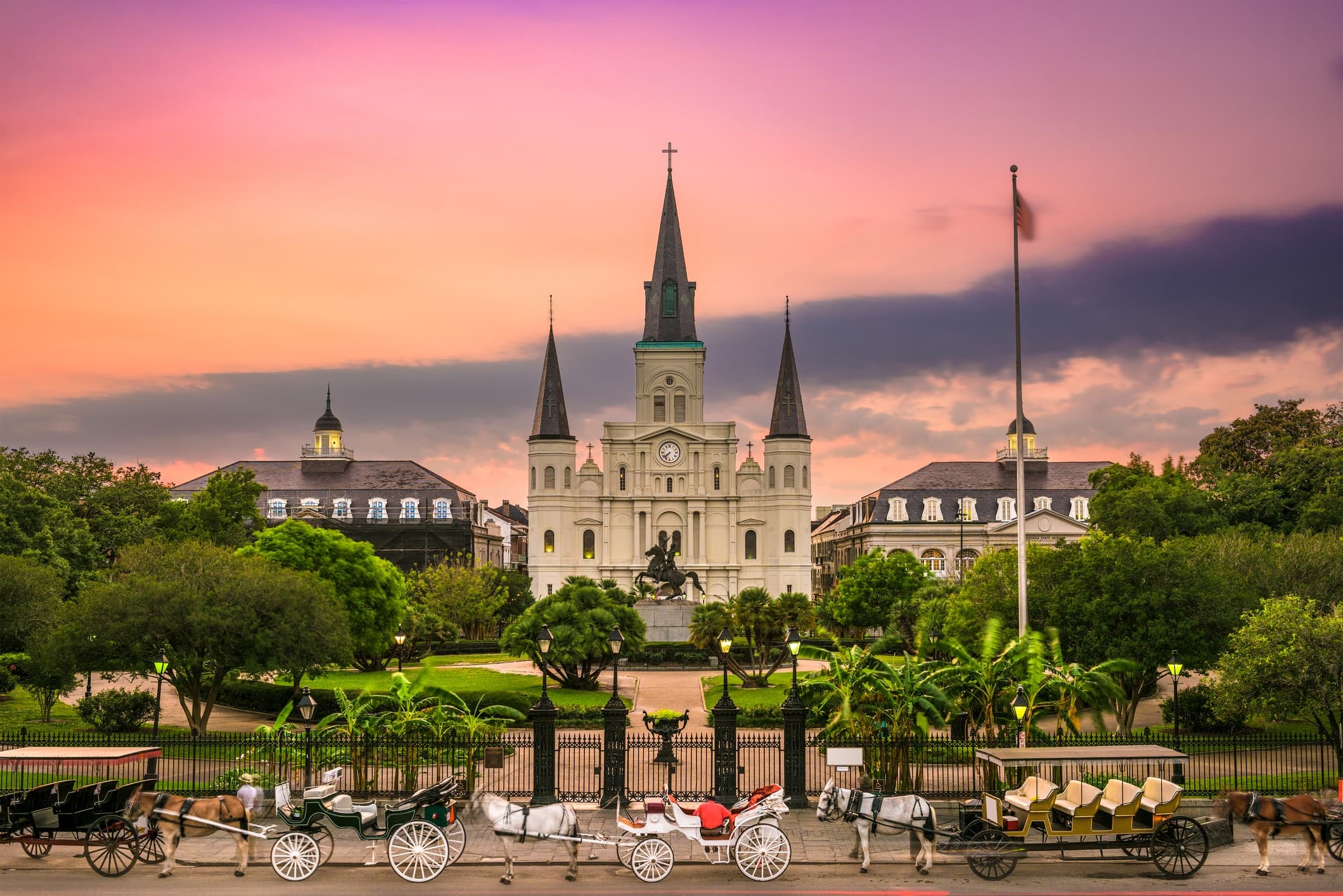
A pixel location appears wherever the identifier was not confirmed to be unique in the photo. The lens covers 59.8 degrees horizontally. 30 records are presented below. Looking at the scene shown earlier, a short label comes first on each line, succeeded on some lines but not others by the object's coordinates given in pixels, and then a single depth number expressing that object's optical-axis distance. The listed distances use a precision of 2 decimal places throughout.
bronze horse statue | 62.75
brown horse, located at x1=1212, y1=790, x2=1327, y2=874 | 17.05
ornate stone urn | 22.83
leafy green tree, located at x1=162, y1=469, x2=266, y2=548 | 66.00
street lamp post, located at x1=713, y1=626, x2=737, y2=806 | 21.58
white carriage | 16.59
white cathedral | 92.81
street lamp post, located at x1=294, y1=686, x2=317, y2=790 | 20.92
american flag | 28.86
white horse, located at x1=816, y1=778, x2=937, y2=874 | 17.23
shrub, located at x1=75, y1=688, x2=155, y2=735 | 30.91
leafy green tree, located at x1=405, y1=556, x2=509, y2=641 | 70.44
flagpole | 27.44
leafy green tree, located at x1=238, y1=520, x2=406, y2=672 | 51.47
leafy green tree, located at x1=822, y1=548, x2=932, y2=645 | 70.44
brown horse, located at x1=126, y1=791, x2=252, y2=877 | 16.97
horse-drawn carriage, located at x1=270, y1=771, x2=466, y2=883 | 16.72
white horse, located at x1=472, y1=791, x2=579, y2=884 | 16.69
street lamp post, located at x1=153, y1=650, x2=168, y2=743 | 26.97
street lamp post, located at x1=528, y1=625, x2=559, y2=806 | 21.31
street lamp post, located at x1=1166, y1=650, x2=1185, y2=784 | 22.67
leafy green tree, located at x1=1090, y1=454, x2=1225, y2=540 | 53.19
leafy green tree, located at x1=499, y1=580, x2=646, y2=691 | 43.62
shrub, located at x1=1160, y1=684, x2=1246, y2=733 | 31.69
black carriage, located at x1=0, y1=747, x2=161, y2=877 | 16.97
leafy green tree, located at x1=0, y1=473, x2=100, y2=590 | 50.75
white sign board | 20.14
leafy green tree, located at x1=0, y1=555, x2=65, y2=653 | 39.81
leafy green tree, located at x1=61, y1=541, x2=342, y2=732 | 30.22
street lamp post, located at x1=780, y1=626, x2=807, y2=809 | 21.48
